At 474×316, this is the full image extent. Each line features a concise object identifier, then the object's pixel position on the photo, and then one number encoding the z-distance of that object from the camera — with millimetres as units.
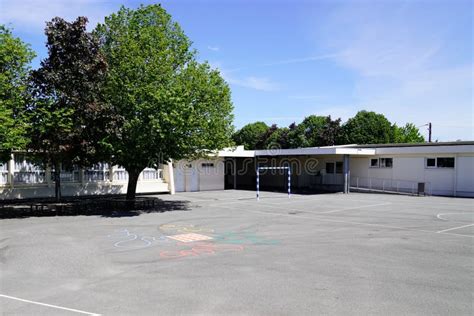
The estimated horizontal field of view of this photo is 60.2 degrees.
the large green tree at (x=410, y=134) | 65288
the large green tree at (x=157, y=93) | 16859
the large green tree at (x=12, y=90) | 15188
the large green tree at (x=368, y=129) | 52750
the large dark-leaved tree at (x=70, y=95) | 16812
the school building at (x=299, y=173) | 23109
